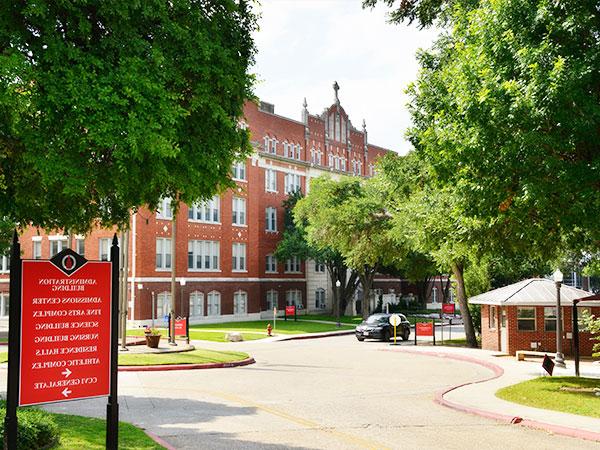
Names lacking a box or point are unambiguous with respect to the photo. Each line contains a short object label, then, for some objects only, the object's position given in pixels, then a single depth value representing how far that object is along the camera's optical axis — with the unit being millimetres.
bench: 24820
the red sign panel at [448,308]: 36362
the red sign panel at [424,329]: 34750
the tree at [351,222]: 40712
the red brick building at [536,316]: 26453
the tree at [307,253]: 56656
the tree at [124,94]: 7102
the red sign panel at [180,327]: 32191
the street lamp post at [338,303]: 54475
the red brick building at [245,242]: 47875
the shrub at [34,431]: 8719
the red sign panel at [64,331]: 7855
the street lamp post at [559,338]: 21703
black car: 36062
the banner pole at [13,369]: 7684
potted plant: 28141
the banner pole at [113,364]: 8414
